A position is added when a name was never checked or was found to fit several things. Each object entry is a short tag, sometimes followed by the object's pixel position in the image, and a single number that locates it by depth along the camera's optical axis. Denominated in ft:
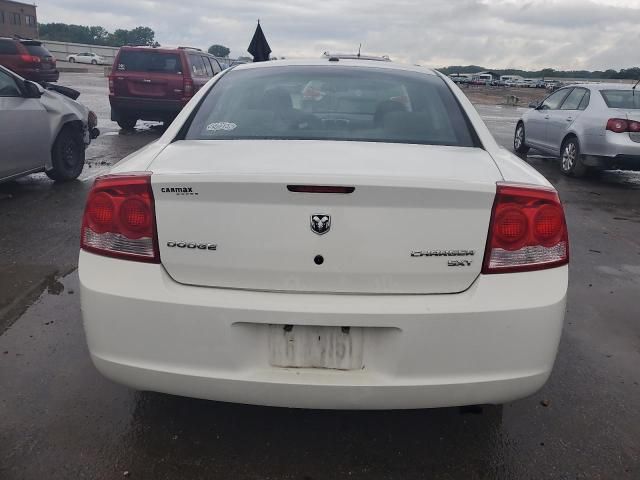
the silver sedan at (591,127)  29.09
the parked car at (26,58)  64.59
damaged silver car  21.01
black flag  49.78
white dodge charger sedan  6.81
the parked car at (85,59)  228.43
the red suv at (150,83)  44.11
